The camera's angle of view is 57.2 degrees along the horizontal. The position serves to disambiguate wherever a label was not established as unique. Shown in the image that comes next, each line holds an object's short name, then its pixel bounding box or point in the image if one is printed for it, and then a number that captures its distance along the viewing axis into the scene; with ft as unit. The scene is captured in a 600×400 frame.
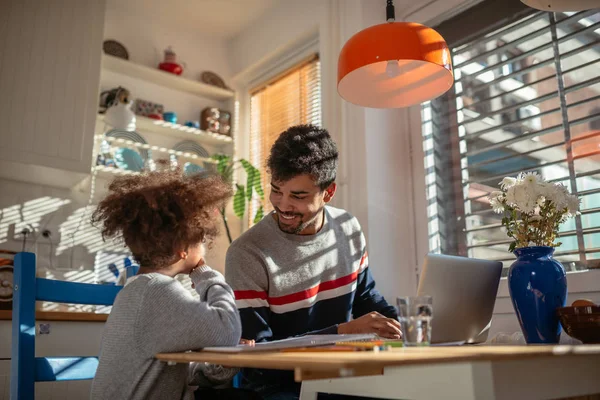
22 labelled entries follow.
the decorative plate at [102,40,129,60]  11.46
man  5.25
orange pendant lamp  4.78
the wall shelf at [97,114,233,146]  11.63
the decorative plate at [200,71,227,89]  12.92
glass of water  3.22
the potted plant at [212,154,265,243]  10.80
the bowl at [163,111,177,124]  11.99
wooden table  2.15
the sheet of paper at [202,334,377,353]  2.93
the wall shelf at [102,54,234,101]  11.37
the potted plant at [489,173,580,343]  4.42
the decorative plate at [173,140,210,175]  12.26
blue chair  3.91
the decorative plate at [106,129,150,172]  11.39
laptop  4.28
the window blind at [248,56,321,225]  11.23
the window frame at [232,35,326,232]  11.35
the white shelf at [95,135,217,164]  11.07
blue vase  4.40
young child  3.28
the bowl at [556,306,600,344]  4.05
